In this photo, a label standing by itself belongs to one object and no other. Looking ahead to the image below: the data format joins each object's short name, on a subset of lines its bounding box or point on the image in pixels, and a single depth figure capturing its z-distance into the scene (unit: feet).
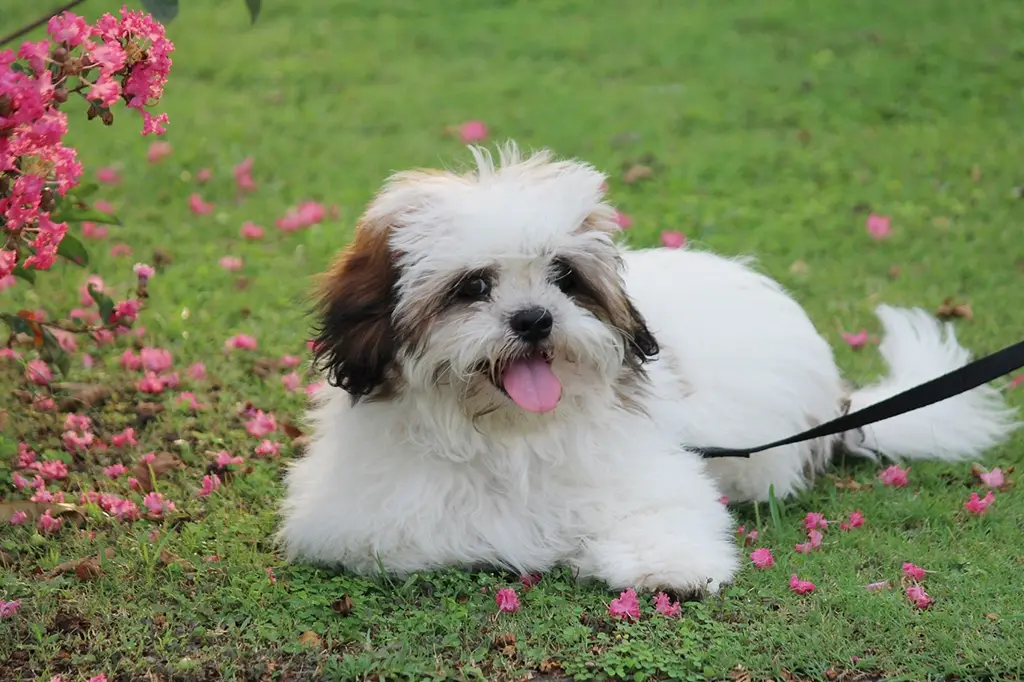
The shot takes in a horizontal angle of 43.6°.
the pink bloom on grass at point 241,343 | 18.11
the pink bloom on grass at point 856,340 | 18.49
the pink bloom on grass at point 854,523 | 13.16
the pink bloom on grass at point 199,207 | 24.47
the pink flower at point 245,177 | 25.80
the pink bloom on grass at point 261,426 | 15.52
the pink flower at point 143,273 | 14.38
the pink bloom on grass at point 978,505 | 13.38
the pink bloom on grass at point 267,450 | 14.98
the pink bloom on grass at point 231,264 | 21.48
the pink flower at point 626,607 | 10.99
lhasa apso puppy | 10.71
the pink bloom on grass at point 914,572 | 11.82
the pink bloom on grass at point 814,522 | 13.10
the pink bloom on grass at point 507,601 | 11.21
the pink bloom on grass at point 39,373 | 15.94
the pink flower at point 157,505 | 13.42
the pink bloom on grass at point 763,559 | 12.04
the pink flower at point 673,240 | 21.52
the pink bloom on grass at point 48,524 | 13.08
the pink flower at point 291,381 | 16.89
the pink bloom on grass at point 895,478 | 14.25
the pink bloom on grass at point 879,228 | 23.27
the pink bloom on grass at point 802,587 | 11.53
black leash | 11.43
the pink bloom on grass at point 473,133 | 29.04
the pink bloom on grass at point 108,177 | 26.19
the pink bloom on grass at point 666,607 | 11.00
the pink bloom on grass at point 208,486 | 14.01
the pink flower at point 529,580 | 11.66
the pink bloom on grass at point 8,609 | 11.27
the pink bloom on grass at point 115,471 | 14.42
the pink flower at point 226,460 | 14.55
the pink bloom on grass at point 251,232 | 23.18
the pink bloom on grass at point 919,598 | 11.23
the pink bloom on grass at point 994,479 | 14.17
